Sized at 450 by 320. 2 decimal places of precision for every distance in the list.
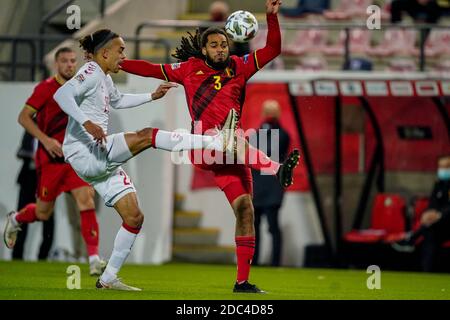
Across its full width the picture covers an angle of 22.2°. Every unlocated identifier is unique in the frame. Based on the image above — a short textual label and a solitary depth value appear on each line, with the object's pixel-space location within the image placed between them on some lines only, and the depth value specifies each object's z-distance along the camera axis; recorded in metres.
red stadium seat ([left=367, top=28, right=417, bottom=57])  17.98
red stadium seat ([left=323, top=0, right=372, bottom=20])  18.67
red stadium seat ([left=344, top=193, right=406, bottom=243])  15.85
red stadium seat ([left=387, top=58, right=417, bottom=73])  17.36
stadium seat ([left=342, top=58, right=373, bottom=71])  16.56
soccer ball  9.83
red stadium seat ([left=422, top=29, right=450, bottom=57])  17.95
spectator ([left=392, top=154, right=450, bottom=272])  14.72
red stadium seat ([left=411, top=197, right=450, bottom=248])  15.90
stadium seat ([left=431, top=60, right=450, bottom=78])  16.54
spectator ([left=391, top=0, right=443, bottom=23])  17.67
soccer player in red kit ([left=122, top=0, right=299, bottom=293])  9.45
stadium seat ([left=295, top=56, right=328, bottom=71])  17.59
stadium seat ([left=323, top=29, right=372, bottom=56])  18.11
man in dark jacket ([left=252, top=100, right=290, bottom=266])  15.30
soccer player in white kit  9.23
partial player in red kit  11.94
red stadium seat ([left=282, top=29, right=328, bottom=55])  18.22
